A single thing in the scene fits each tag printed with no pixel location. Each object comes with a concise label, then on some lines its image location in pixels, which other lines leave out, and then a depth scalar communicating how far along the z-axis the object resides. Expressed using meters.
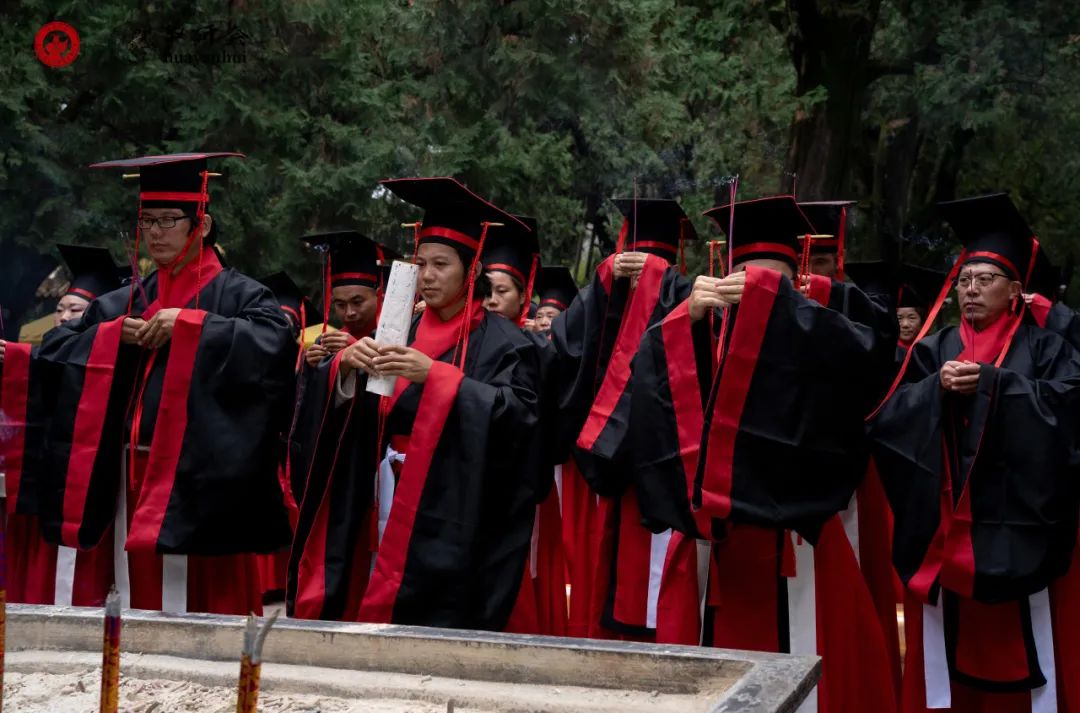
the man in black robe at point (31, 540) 5.77
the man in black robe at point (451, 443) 5.02
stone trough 3.35
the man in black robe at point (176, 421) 5.40
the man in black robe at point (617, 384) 5.87
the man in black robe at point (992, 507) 5.20
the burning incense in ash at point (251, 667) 2.21
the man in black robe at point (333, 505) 5.23
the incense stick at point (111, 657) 2.41
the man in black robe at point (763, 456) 4.84
